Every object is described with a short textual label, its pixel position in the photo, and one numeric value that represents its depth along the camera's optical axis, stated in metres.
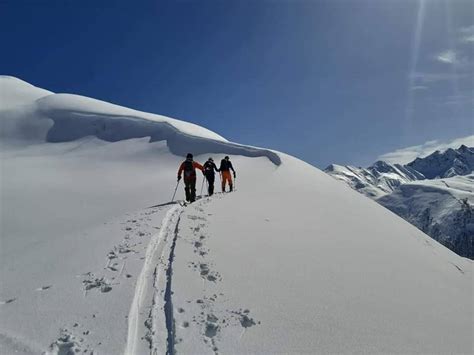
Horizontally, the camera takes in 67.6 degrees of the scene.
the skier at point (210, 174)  19.05
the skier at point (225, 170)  20.12
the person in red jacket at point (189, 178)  17.00
